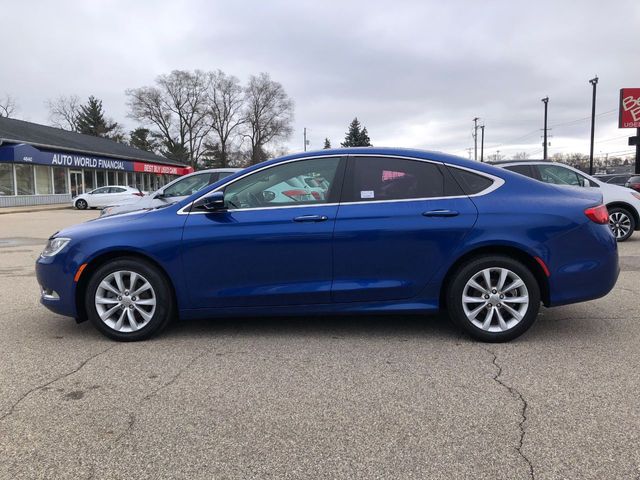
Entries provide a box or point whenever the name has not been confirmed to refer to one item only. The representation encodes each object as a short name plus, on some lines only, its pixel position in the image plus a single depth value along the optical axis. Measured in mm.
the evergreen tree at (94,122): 74188
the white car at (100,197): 28391
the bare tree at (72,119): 76062
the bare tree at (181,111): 67562
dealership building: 26766
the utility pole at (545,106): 47334
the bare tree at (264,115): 73562
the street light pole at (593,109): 36719
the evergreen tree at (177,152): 69938
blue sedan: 4164
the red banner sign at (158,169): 41031
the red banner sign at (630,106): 26281
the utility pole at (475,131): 71869
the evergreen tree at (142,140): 71875
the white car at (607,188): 9570
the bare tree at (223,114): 71312
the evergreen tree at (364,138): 65375
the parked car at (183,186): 9492
